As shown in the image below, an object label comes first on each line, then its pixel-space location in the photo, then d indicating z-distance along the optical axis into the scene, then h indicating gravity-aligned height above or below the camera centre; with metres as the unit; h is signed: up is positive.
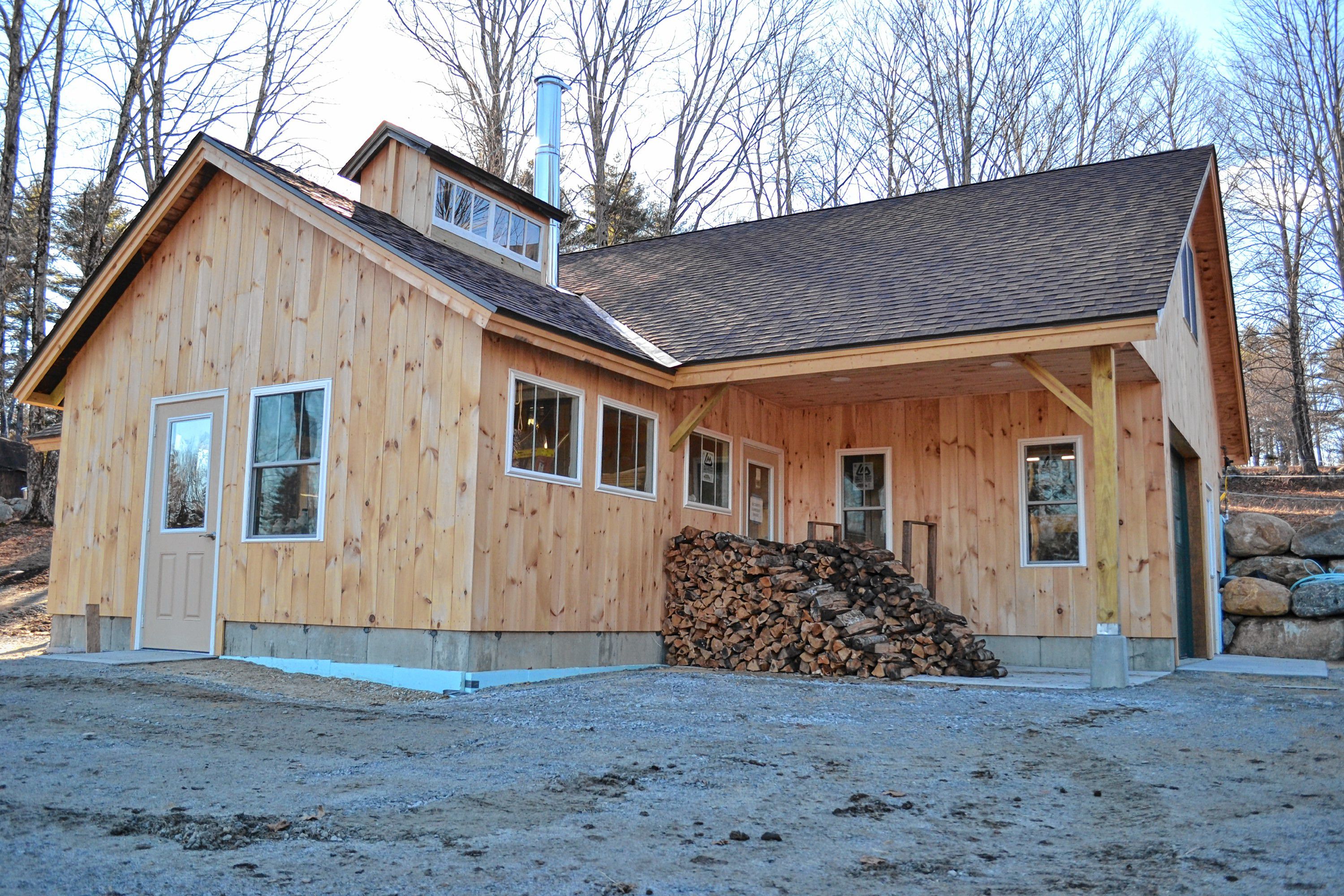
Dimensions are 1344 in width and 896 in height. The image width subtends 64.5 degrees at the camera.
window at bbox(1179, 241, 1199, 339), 12.70 +3.65
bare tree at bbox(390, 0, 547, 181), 23.00 +10.87
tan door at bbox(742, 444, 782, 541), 12.28 +1.00
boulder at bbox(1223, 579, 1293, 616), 13.65 -0.18
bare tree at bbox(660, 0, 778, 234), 25.03 +10.93
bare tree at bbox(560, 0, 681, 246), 23.73 +11.37
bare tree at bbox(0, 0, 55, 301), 16.81 +7.69
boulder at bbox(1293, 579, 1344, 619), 12.90 -0.18
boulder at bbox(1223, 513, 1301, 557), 17.41 +0.77
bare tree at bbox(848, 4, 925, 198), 26.28 +11.44
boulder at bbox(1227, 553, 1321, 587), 15.92 +0.24
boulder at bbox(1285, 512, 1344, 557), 16.61 +0.72
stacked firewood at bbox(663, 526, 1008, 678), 9.40 -0.32
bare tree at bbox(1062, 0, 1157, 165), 25.91 +11.62
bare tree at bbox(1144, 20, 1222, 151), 27.17 +12.95
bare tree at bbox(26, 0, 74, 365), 17.05 +6.36
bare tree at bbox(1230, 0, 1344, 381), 24.88 +11.89
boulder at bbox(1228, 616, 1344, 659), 12.93 -0.68
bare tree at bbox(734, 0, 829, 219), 25.83 +11.36
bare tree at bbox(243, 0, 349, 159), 20.61 +9.70
